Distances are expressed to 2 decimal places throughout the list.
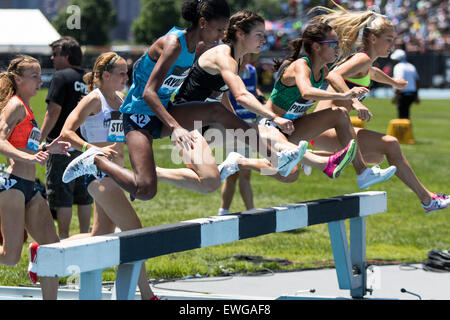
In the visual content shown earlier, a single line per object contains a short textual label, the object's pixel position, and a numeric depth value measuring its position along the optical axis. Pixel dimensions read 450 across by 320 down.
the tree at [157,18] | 82.31
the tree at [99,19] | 72.19
